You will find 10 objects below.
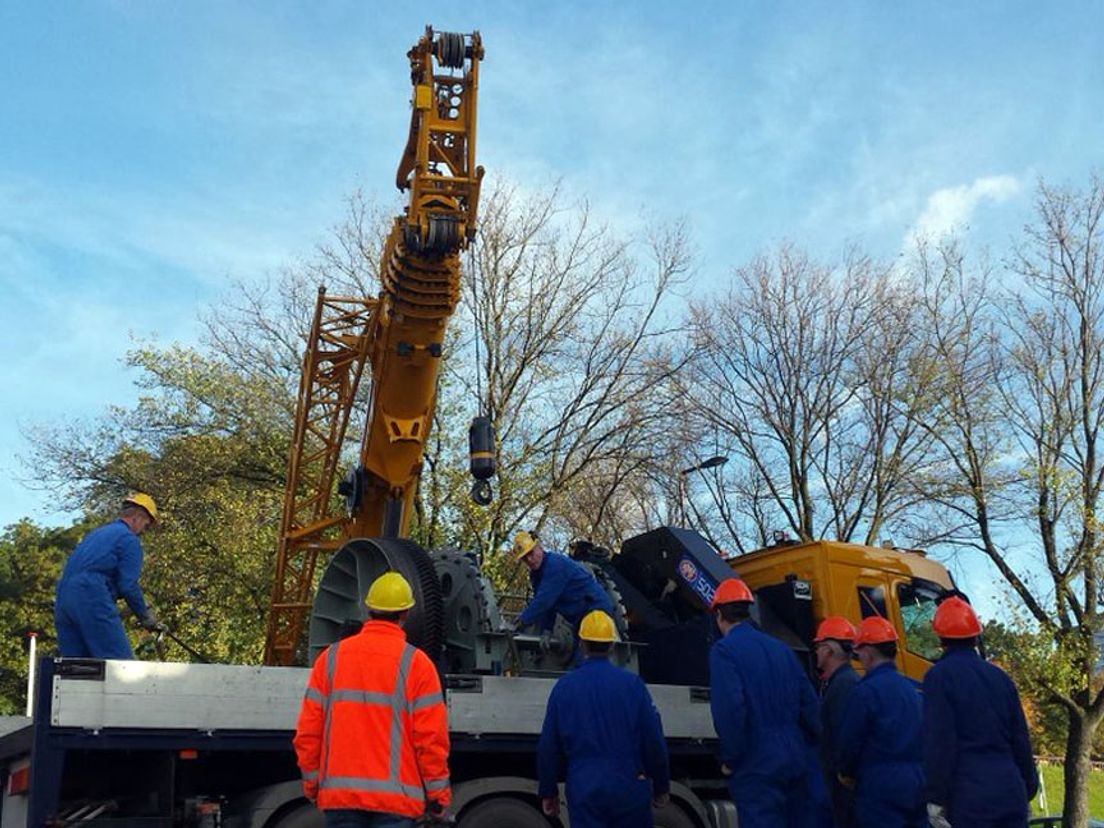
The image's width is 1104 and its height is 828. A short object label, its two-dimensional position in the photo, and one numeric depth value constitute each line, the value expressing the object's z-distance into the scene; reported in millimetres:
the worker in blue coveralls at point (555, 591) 8680
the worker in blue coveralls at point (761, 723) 5879
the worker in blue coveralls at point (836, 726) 6875
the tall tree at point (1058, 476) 21469
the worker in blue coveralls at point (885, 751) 6547
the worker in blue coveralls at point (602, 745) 5973
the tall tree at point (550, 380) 21547
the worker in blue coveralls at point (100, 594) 7293
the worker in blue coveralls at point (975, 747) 5652
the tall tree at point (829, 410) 23797
